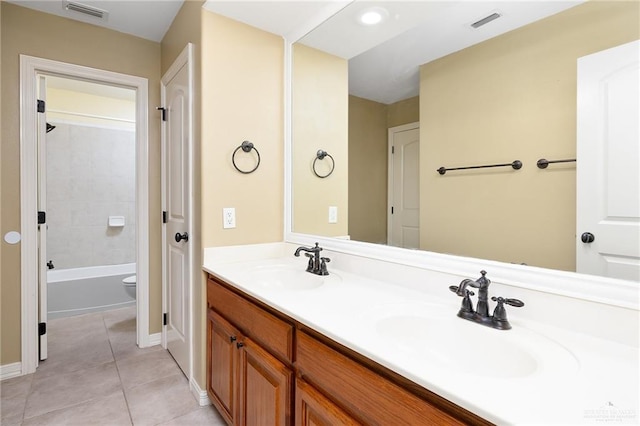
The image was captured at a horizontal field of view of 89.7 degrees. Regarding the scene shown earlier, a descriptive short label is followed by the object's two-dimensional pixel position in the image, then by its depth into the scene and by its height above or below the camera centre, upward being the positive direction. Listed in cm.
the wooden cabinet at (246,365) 113 -64
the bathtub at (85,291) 345 -94
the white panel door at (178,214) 202 -3
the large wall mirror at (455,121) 95 +35
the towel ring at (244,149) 189 +36
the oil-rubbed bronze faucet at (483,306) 90 -29
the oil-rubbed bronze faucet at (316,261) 159 -26
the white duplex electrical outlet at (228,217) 187 -5
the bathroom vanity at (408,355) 60 -34
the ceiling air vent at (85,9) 208 +133
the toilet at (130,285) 324 -77
